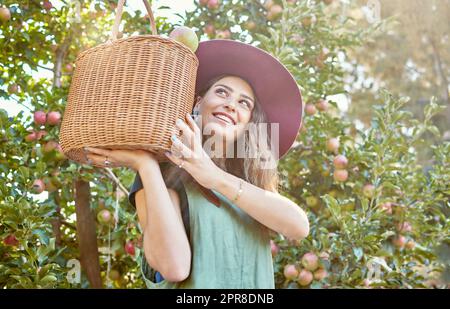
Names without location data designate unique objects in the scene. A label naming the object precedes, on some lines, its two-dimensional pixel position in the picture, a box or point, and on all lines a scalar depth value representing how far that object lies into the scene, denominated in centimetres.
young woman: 116
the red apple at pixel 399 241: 239
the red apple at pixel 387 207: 235
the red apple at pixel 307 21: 260
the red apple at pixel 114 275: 234
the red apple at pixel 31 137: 216
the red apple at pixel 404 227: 240
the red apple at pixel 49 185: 213
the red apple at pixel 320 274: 219
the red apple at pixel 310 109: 245
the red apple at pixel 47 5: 231
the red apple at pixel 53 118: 215
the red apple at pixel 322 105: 251
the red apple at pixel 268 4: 258
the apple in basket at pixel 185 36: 128
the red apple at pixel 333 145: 246
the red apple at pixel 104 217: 221
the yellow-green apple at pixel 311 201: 250
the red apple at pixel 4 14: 218
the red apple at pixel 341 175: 241
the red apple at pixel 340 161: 241
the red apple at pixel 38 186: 204
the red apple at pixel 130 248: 216
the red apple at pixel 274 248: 227
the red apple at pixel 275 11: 254
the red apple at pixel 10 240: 196
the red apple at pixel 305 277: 218
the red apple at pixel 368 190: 235
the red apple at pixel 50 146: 214
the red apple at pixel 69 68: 244
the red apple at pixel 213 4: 250
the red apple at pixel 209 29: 253
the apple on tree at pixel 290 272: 219
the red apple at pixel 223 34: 248
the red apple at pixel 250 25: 258
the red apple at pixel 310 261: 218
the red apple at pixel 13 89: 227
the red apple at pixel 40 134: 216
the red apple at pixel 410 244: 242
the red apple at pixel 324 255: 221
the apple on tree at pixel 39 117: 215
